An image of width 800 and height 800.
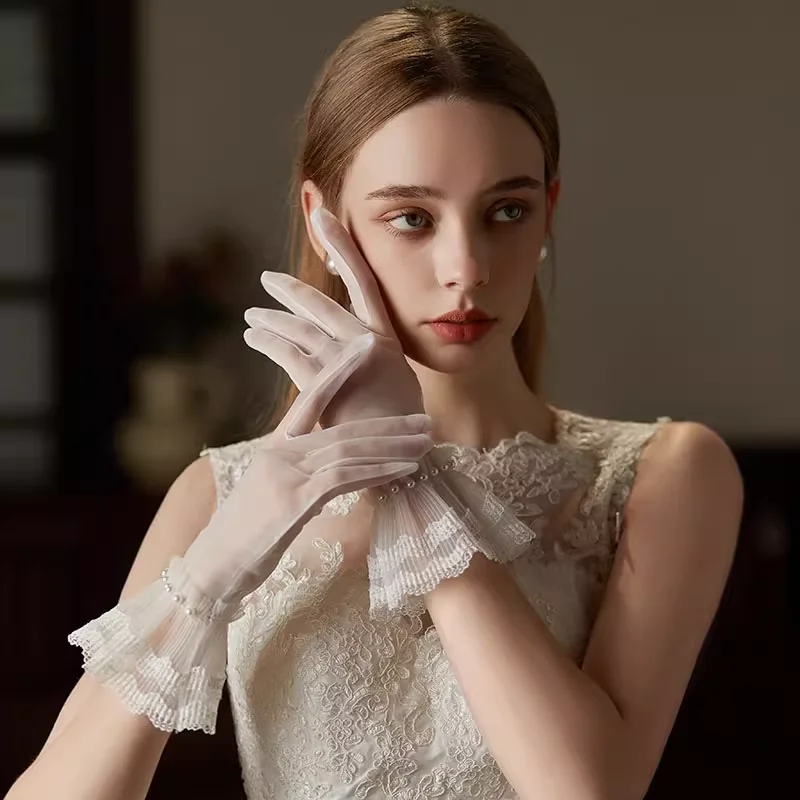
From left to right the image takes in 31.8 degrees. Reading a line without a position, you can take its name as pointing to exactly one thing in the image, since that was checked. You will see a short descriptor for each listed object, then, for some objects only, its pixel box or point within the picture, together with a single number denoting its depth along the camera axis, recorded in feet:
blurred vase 9.57
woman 3.62
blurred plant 9.89
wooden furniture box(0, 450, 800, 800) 9.34
